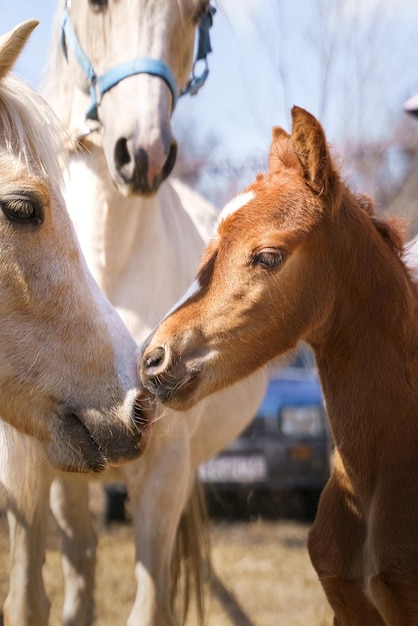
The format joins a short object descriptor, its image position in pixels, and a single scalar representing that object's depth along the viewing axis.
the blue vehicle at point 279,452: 16.27
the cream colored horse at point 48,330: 4.86
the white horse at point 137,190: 7.18
